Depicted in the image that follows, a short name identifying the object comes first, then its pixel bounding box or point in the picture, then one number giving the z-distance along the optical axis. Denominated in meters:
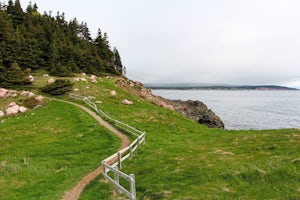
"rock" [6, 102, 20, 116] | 38.06
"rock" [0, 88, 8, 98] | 45.11
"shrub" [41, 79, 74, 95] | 49.91
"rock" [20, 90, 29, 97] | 45.25
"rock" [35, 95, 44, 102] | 43.18
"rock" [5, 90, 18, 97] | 45.06
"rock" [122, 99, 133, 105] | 44.54
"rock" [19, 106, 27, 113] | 39.10
